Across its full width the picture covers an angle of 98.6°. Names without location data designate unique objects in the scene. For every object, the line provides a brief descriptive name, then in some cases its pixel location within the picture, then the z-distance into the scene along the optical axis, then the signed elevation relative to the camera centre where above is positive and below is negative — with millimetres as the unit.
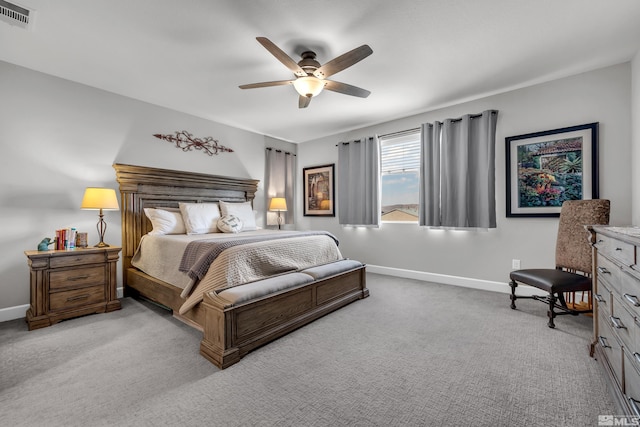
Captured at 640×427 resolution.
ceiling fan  2115 +1215
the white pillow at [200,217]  3521 -65
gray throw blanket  2291 -352
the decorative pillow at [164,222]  3383 -121
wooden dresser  1173 -510
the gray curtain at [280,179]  5285 +652
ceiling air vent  1982 +1478
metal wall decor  4005 +1068
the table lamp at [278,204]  5043 +138
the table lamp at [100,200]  2854 +133
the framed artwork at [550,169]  2908 +477
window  4289 +585
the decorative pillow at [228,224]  3684 -169
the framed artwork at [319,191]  5266 +420
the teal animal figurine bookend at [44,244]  2676 -314
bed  1972 -701
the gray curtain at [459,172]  3480 +530
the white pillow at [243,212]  3994 +1
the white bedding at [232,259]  2225 -466
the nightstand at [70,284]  2514 -701
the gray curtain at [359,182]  4594 +512
